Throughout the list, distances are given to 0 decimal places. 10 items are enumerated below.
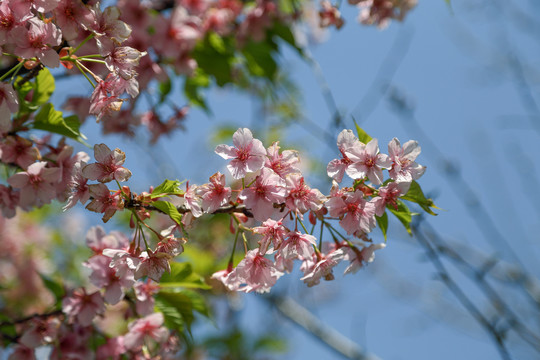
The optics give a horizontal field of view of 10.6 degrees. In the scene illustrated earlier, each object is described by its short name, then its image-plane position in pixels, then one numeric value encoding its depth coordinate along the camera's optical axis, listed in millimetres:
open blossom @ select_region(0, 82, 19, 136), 1758
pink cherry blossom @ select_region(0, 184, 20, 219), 1836
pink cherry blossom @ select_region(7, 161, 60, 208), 1793
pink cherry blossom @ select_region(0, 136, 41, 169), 1826
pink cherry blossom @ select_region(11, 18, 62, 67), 1751
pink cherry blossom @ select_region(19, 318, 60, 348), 1866
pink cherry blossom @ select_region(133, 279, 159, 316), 1870
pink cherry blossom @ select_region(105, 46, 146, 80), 1761
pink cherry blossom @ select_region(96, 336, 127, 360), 1891
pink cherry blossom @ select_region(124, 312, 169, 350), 1869
